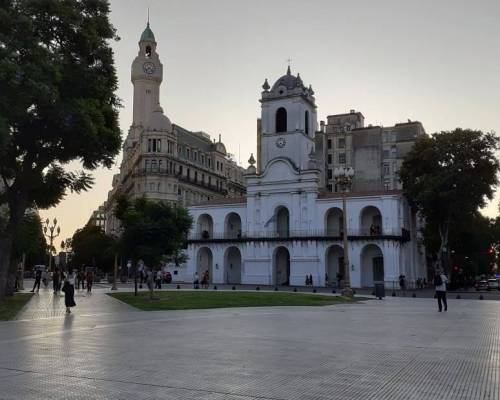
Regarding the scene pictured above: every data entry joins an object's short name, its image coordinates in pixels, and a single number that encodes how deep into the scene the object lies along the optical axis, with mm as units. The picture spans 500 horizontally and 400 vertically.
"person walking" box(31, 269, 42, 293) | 37438
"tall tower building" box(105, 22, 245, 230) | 80375
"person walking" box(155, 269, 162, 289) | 45384
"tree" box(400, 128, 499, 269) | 48438
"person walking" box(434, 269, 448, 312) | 22859
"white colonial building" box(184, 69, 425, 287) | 54062
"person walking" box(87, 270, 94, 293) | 37062
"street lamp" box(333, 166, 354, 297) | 33109
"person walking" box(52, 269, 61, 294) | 34188
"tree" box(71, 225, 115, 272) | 84519
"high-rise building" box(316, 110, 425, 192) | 84625
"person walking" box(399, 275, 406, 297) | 47569
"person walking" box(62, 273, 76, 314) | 20703
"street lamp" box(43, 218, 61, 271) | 61462
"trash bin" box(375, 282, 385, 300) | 33062
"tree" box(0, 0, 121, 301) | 20703
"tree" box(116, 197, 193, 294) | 28972
